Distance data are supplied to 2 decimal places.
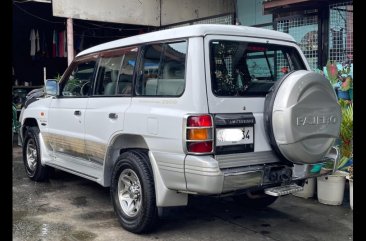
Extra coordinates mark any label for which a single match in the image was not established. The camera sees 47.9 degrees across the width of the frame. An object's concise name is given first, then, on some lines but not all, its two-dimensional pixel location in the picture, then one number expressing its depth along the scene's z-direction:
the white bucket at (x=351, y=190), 5.16
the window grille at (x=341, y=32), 7.24
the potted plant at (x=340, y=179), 5.33
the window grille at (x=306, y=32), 7.87
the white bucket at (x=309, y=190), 5.63
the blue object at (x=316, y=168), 4.10
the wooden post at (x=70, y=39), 10.85
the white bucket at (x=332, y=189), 5.32
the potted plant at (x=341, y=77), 6.96
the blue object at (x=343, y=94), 7.04
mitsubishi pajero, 3.57
